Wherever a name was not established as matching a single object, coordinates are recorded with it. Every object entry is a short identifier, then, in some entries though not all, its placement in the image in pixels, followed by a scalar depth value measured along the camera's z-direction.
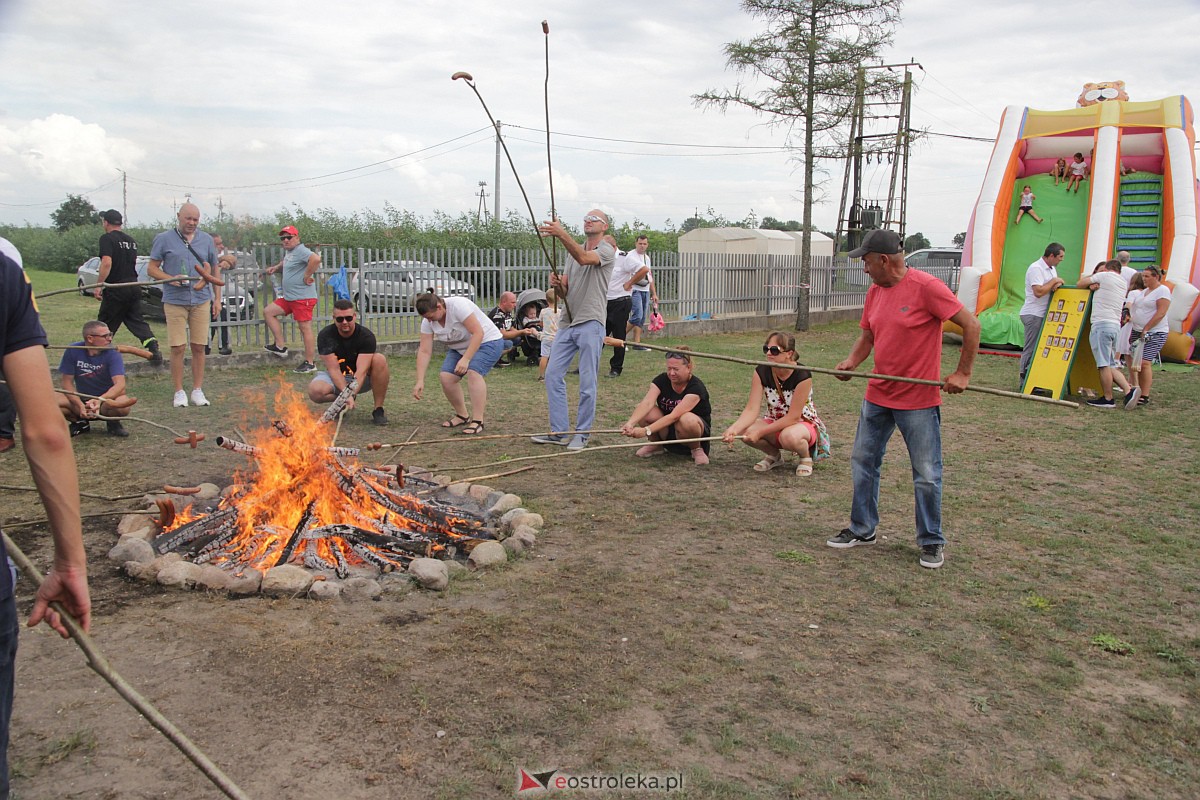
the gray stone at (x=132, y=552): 4.83
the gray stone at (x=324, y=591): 4.42
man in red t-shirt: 4.90
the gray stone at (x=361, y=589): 4.46
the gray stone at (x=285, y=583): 4.44
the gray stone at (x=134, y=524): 5.31
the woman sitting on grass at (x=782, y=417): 6.78
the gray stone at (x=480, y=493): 6.18
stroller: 12.77
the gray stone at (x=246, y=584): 4.46
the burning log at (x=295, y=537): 4.87
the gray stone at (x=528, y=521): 5.54
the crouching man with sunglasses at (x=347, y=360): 8.43
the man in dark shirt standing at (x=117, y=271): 9.88
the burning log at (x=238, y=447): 5.40
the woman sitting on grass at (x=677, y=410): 7.11
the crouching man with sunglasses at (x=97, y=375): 7.46
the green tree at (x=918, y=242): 50.59
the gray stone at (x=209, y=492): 6.01
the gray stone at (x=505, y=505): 5.87
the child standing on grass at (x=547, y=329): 11.23
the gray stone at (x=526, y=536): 5.23
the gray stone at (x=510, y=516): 5.57
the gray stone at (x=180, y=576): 4.54
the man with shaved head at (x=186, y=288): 8.89
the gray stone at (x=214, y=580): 4.49
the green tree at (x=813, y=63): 18.44
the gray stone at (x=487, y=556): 4.91
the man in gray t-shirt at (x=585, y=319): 7.50
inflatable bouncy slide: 14.94
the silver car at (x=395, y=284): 14.30
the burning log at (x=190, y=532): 5.02
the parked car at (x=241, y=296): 13.02
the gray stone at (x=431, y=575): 4.58
